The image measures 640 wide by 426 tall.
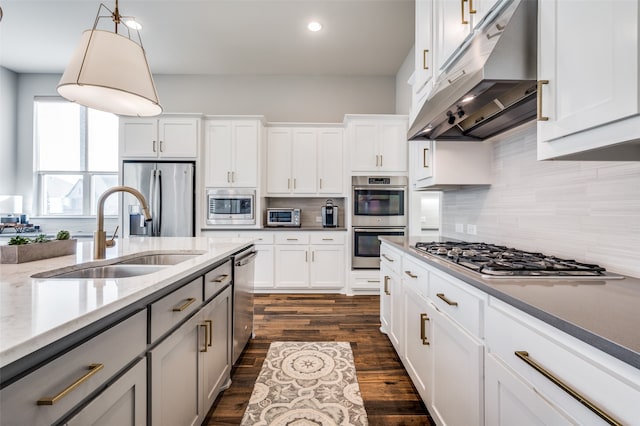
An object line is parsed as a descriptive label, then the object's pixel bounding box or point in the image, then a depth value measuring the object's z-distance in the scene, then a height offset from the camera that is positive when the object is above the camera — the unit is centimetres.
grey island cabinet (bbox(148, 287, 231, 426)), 106 -69
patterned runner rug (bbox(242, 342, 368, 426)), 166 -115
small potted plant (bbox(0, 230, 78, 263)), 125 -17
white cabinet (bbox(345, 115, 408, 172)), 407 +101
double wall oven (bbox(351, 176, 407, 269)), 402 -1
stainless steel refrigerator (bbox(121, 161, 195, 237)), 396 +18
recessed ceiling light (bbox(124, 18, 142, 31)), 340 +219
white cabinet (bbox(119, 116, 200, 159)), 404 +101
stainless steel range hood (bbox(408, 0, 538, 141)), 116 +59
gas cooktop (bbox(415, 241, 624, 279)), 108 -21
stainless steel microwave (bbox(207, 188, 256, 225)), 411 +5
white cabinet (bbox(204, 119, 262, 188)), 412 +82
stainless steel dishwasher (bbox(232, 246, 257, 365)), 205 -66
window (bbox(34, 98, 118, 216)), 480 +90
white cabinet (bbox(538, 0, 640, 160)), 75 +39
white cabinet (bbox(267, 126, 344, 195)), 429 +79
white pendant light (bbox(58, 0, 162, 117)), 142 +70
